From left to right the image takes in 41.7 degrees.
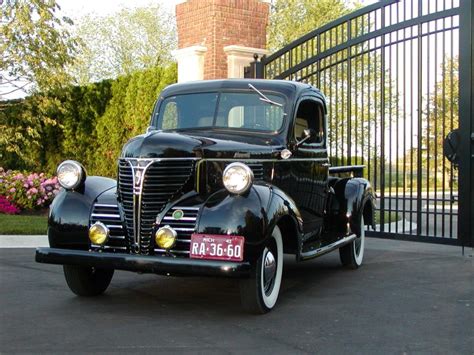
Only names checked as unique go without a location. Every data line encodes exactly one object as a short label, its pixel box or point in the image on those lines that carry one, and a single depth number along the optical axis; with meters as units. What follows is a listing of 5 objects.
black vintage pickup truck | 4.63
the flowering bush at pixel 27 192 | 13.51
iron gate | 8.30
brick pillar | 11.07
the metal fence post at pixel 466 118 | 8.25
